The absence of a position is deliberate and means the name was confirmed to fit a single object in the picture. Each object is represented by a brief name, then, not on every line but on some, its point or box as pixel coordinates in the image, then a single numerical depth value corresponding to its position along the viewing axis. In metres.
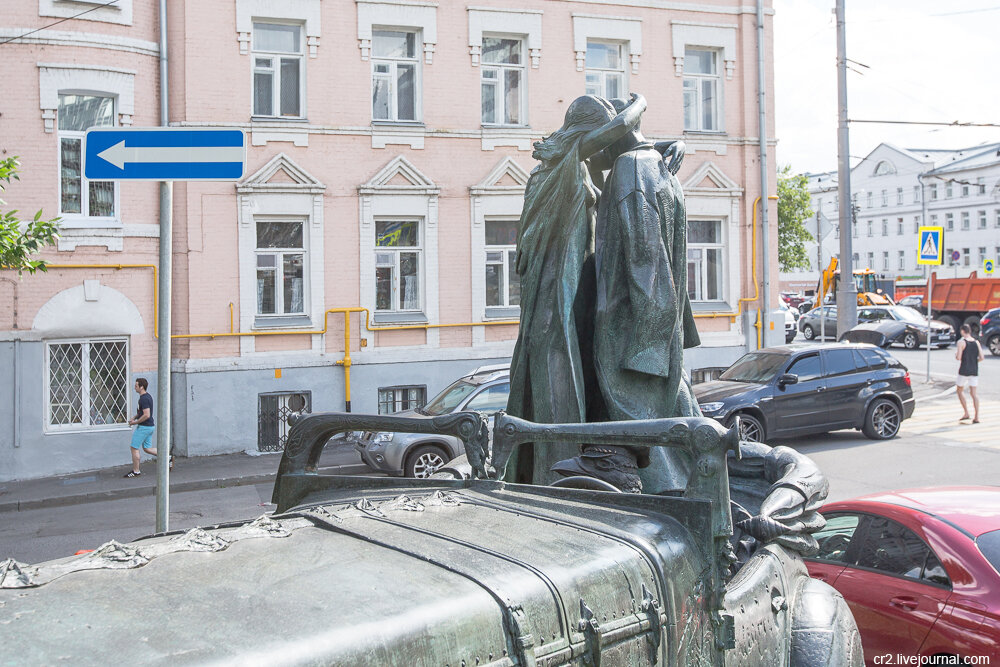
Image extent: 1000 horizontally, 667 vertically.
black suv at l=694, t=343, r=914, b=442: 14.32
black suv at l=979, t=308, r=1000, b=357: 31.84
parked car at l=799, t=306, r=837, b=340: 37.62
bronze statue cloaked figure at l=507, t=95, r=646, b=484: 4.40
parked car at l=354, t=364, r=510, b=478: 12.58
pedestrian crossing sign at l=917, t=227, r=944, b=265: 20.55
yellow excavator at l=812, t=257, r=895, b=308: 41.62
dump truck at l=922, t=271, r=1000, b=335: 35.28
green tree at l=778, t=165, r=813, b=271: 45.03
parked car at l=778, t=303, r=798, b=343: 35.47
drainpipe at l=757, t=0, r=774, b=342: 19.11
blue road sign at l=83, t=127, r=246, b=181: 4.61
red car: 4.72
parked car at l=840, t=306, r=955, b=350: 34.00
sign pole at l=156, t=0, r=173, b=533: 4.69
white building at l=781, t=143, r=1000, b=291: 66.50
